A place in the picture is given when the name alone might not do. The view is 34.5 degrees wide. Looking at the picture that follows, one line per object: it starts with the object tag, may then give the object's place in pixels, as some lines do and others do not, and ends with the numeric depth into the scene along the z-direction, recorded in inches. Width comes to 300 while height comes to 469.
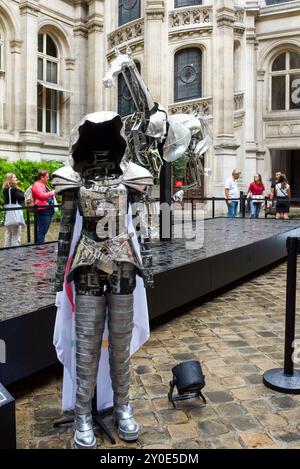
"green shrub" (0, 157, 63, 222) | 666.4
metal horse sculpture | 292.2
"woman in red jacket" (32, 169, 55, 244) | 350.0
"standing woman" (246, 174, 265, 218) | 557.0
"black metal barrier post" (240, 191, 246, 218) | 532.3
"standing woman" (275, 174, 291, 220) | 521.3
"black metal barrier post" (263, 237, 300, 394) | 141.9
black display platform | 134.0
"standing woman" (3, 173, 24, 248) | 353.7
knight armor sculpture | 108.2
